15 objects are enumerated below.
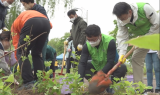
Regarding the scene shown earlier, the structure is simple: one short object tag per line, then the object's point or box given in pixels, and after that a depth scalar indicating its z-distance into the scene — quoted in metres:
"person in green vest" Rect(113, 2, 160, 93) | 2.50
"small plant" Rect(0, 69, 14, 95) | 1.06
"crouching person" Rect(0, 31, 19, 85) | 2.71
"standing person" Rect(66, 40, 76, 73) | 4.89
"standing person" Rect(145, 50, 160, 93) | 3.69
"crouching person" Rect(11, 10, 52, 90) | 2.36
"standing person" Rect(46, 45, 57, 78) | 4.80
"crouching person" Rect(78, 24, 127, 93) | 2.51
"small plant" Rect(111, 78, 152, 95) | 1.58
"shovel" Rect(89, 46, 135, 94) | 2.19
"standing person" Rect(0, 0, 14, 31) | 3.25
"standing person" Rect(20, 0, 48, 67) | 2.79
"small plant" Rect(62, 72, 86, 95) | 1.67
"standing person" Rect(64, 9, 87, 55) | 3.97
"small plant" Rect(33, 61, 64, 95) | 1.73
